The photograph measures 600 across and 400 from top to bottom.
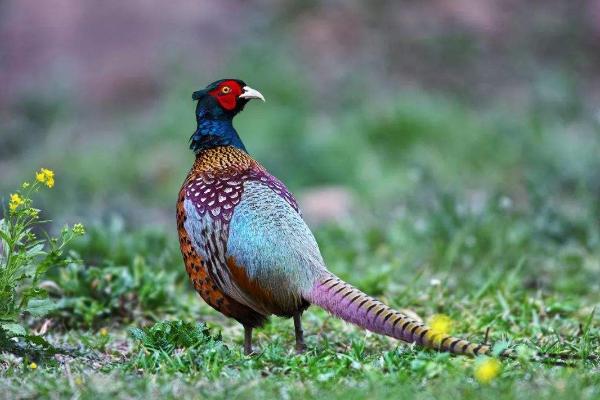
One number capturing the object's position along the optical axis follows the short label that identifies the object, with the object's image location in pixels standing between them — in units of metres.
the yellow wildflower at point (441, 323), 10.34
